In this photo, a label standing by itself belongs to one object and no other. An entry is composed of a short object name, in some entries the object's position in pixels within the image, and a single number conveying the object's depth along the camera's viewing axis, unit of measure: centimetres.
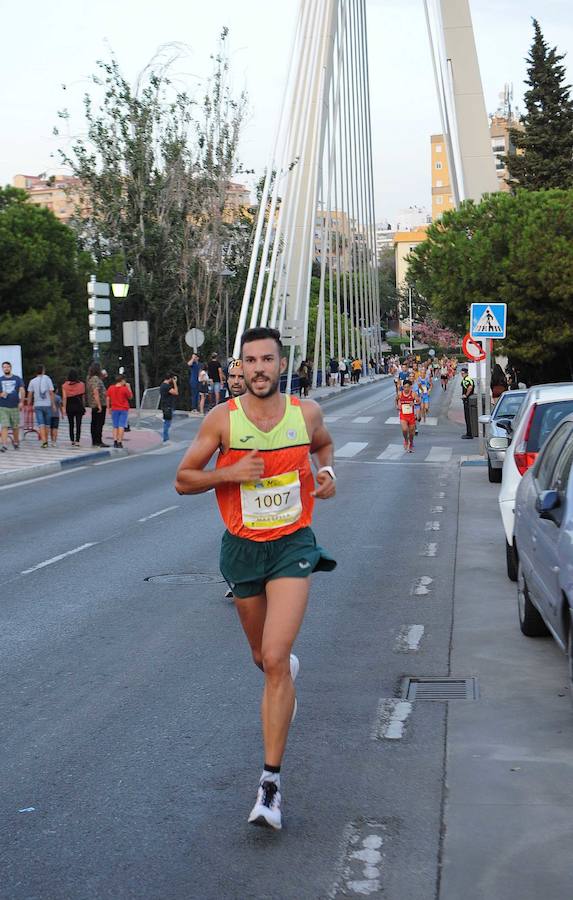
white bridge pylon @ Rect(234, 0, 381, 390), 5297
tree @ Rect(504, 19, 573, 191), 6444
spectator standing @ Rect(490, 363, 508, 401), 3666
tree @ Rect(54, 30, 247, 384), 4906
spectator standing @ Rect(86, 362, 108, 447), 2916
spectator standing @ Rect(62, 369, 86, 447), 2986
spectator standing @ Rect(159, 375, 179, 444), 3238
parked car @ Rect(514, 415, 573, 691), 673
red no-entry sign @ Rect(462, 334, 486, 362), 2741
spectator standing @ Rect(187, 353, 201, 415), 4249
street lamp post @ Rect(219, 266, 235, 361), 4894
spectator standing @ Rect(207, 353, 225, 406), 4347
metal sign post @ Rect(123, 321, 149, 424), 3678
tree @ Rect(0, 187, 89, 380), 4291
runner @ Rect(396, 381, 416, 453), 2858
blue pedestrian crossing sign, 2555
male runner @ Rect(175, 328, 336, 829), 530
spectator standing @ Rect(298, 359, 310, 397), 5728
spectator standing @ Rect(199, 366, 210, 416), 4350
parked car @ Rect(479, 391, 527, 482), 2116
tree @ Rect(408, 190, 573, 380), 4009
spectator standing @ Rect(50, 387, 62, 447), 3023
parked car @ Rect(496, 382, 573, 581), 1177
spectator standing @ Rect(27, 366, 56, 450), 2889
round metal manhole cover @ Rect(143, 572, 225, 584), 1167
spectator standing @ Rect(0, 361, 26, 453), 2744
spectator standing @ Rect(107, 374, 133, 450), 3080
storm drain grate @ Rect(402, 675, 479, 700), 734
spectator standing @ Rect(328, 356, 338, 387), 7631
